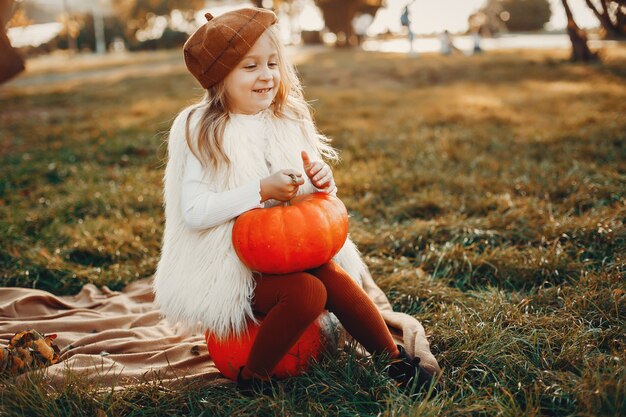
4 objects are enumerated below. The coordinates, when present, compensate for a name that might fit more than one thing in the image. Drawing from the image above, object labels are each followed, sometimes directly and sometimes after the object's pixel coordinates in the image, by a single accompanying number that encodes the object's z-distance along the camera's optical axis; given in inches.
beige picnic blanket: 100.5
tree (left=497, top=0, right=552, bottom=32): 912.3
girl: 90.6
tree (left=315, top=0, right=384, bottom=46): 1011.3
